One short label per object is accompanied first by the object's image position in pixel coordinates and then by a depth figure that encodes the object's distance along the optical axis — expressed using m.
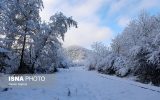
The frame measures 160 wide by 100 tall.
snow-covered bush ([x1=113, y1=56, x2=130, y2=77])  16.20
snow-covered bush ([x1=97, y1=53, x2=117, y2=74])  19.91
